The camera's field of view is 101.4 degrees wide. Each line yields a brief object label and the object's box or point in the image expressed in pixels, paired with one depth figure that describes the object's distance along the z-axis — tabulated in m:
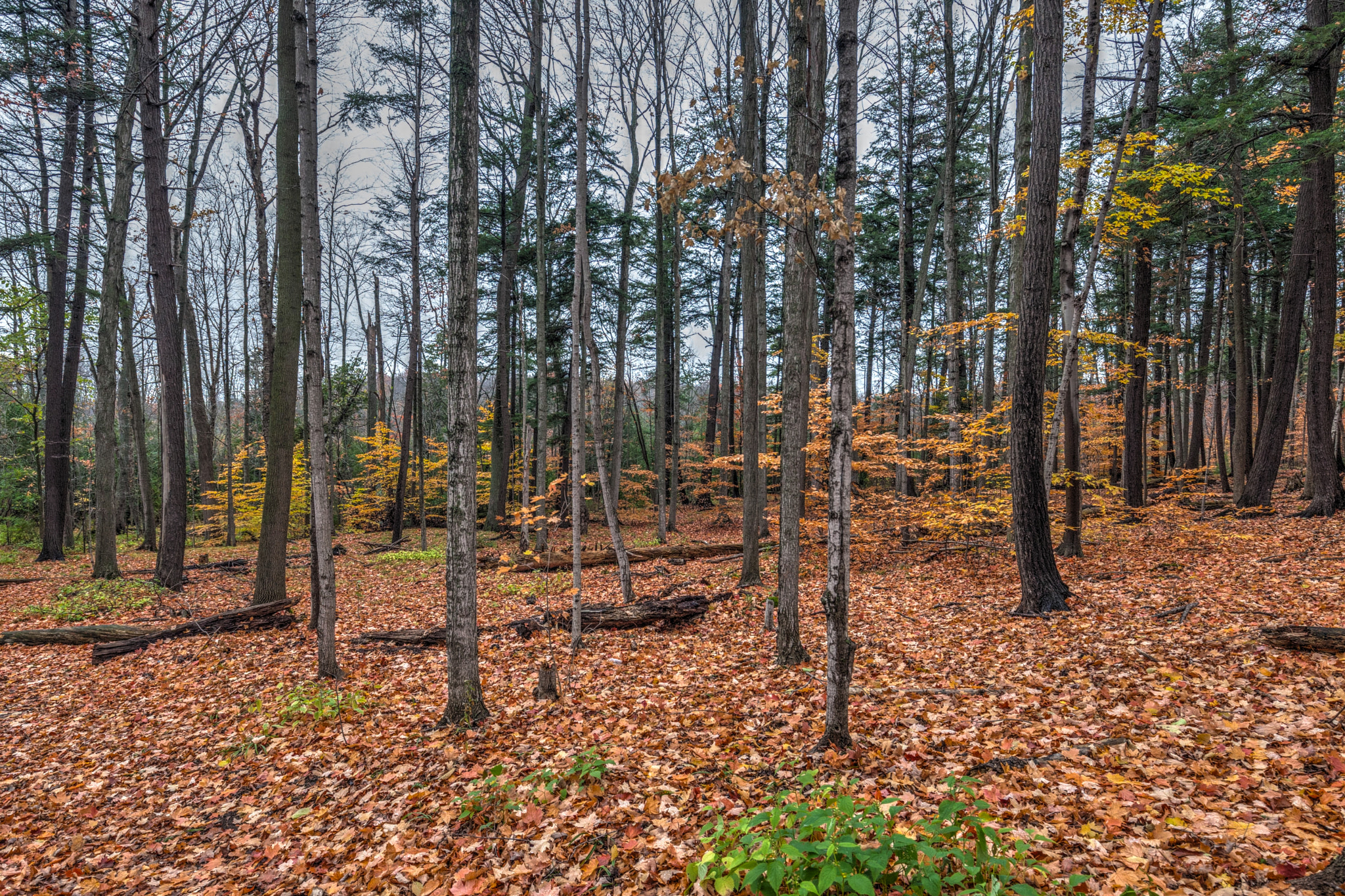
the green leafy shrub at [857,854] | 2.29
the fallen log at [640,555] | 12.70
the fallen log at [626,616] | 8.03
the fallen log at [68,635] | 7.96
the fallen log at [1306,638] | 4.57
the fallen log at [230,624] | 7.68
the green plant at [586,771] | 3.89
